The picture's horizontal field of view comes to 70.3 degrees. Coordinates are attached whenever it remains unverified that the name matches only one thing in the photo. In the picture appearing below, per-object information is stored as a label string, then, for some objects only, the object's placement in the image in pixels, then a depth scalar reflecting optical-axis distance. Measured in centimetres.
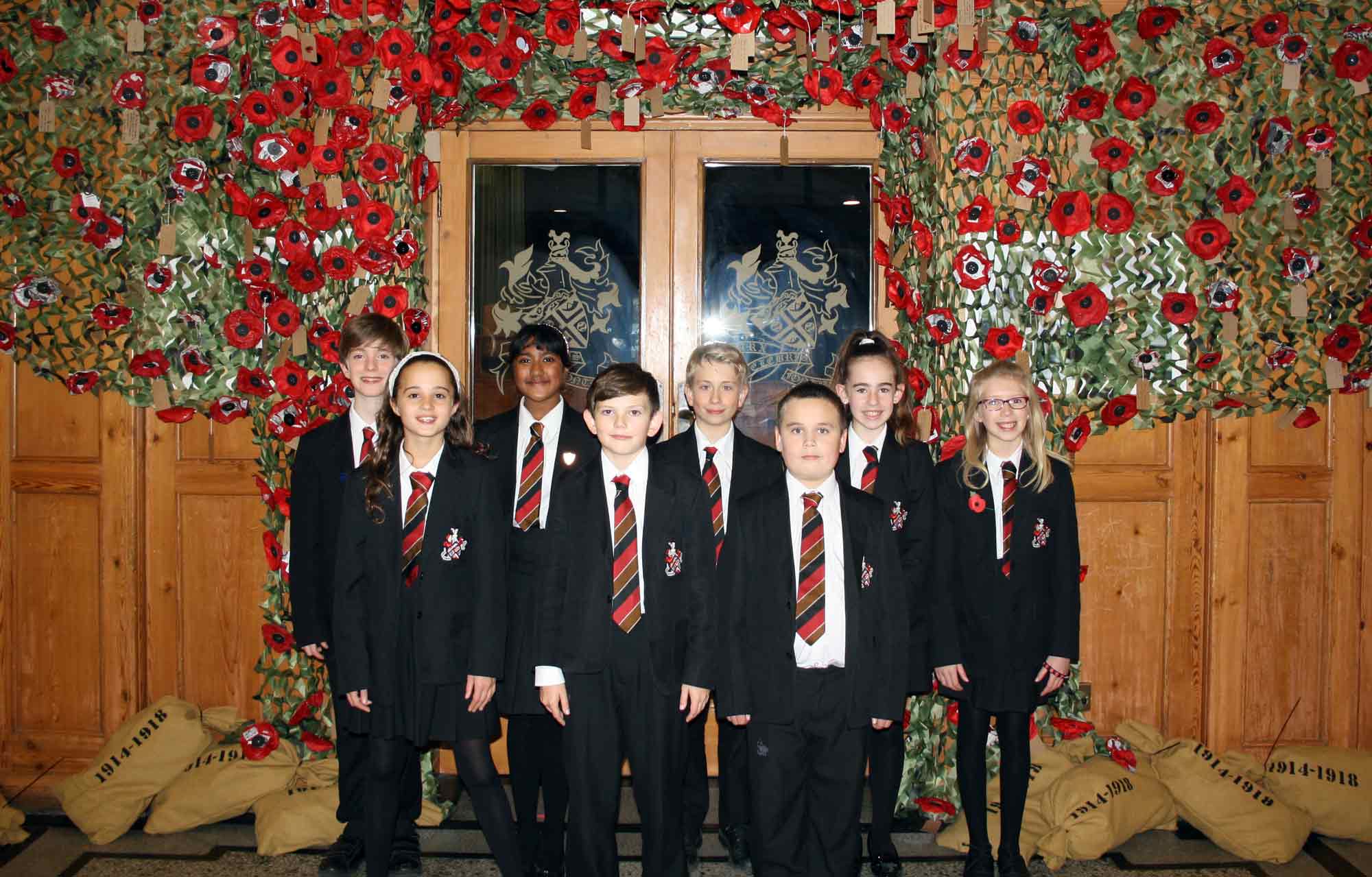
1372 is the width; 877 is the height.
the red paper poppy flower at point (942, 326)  309
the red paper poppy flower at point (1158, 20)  304
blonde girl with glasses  259
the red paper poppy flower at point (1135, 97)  305
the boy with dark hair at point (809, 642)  233
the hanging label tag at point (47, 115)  316
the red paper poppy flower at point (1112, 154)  307
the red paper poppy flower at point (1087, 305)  307
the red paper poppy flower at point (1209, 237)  310
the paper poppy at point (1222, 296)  313
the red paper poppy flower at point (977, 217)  305
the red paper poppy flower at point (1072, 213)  306
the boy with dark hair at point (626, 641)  233
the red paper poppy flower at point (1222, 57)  309
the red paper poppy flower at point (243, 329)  309
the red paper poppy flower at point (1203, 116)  308
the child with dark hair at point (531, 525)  261
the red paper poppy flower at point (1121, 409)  313
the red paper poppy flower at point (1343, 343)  318
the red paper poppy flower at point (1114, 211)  308
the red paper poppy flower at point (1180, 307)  310
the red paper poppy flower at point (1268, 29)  310
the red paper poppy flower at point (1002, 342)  305
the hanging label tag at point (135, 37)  308
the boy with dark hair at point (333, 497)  271
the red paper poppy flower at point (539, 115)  333
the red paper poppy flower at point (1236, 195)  311
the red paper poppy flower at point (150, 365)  319
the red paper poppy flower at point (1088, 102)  307
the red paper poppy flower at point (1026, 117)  304
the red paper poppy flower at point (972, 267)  307
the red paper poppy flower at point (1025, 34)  304
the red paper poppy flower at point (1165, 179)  309
